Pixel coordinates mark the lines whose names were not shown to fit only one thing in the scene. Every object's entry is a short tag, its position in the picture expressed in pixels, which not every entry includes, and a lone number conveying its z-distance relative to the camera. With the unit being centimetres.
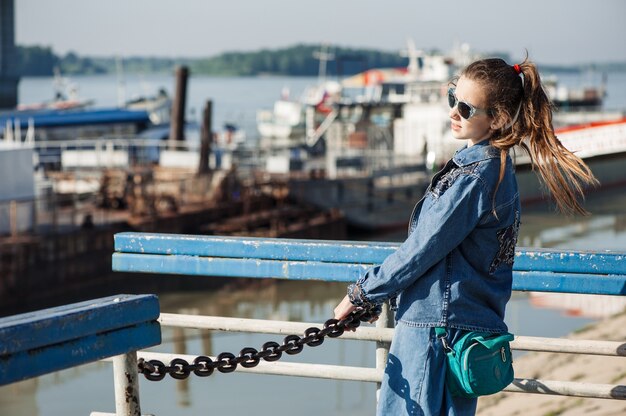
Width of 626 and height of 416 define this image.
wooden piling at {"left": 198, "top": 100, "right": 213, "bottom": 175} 3048
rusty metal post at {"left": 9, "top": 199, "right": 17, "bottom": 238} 2173
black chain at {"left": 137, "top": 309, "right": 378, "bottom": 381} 317
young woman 295
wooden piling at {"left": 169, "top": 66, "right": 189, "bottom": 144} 3356
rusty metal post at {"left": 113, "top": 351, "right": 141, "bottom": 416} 314
